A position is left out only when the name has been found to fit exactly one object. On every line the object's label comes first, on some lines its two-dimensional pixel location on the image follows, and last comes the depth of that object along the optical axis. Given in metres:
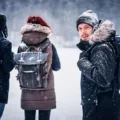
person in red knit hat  3.50
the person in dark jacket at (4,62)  3.40
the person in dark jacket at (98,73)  2.48
